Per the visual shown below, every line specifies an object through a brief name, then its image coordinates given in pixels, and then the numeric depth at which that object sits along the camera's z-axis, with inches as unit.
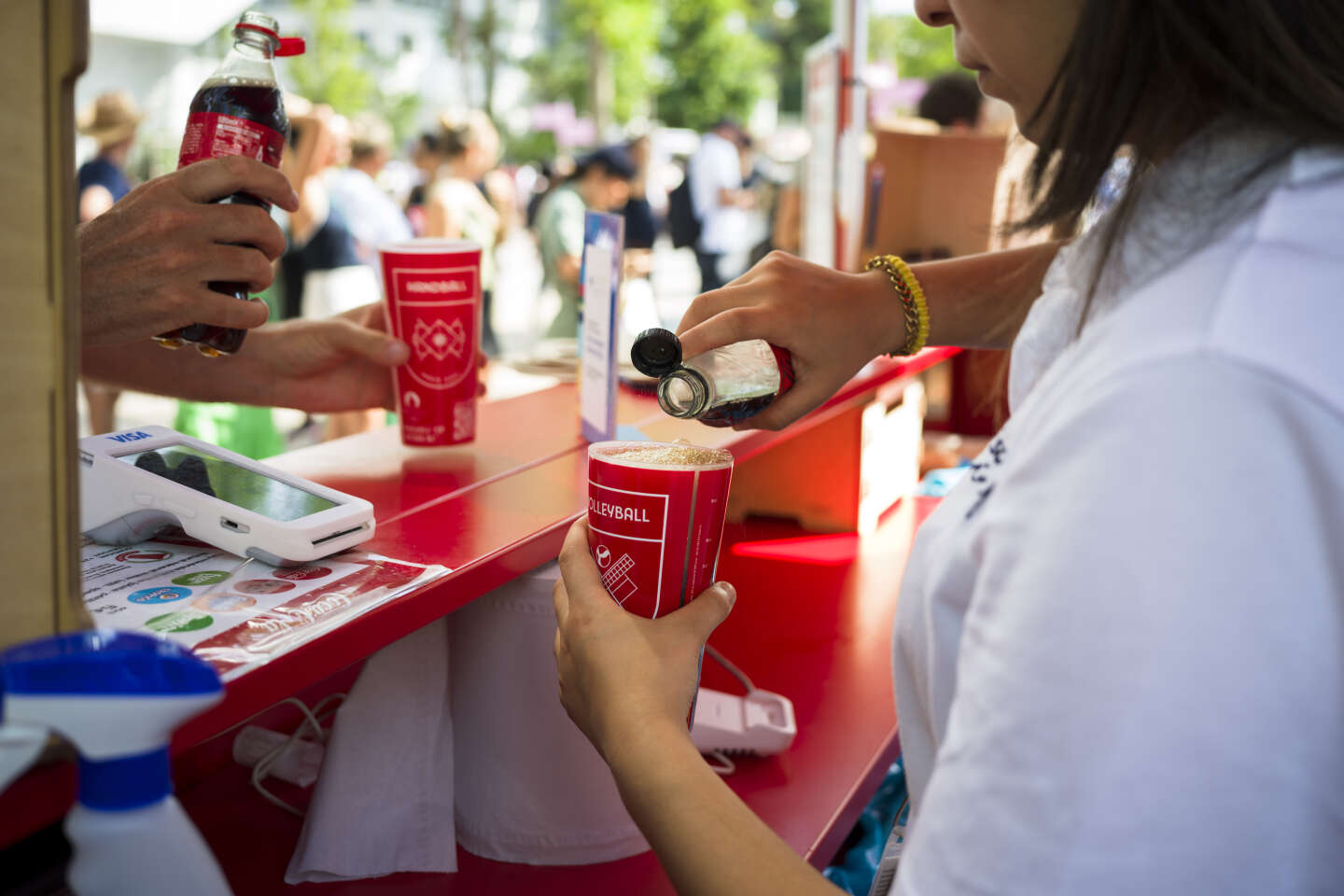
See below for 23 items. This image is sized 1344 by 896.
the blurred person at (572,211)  248.7
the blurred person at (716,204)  387.2
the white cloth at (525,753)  50.3
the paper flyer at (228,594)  34.4
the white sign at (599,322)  63.9
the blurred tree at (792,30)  1405.0
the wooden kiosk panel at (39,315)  23.5
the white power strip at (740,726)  59.6
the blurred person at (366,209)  239.5
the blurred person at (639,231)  295.6
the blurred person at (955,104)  204.4
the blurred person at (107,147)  205.0
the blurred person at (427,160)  281.5
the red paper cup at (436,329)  60.6
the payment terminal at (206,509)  41.0
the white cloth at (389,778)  49.1
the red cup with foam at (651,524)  36.7
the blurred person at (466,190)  233.5
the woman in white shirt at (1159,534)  20.9
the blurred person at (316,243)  202.4
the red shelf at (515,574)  35.5
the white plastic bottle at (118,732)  23.3
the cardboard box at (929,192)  155.2
